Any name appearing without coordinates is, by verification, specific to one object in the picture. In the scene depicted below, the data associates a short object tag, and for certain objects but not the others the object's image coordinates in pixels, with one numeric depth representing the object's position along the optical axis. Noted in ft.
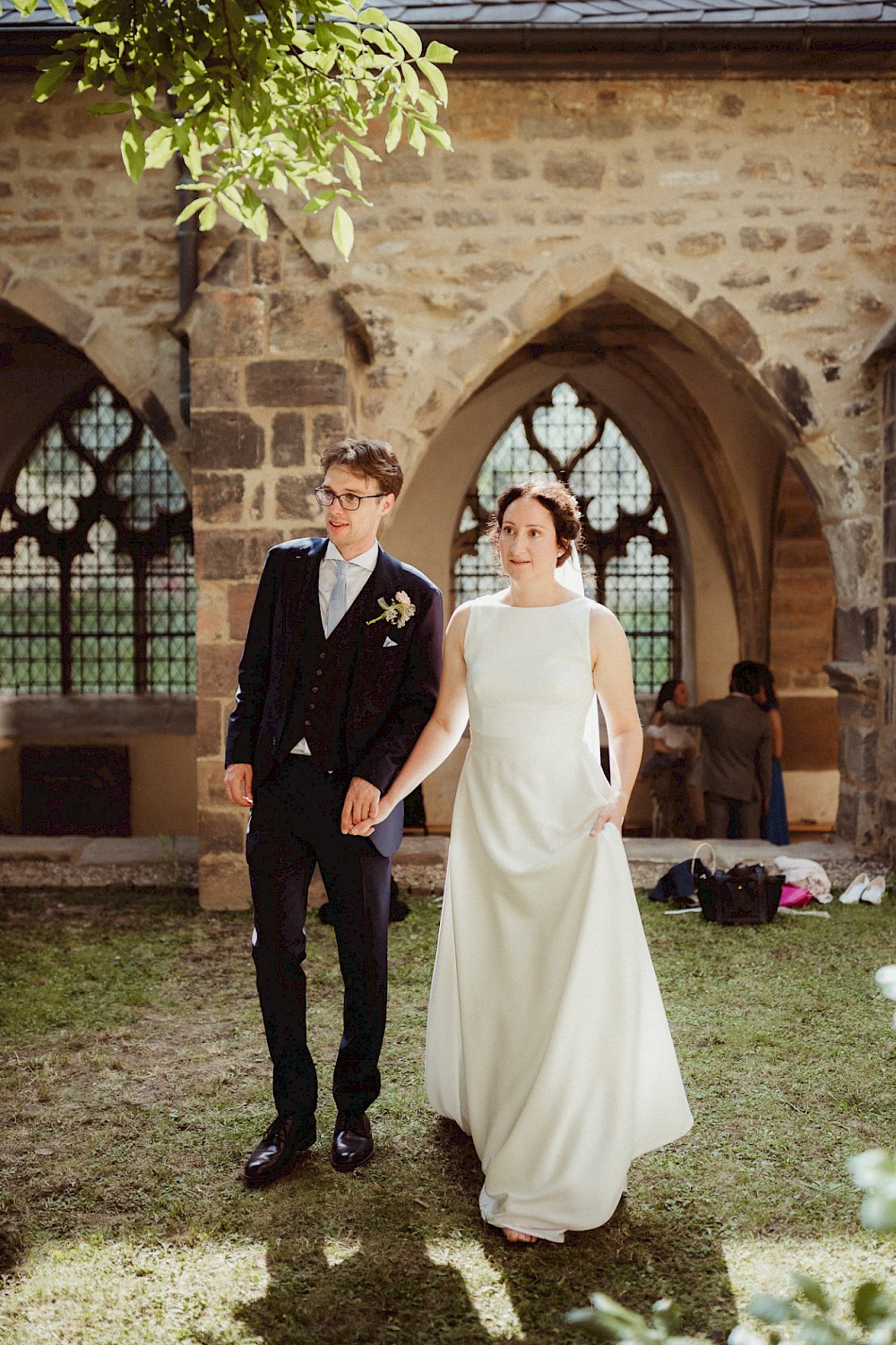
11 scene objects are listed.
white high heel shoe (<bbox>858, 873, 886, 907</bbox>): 18.05
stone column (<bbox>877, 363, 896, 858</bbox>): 19.51
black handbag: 17.19
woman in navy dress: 25.80
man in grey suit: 25.09
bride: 8.32
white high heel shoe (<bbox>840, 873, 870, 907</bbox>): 18.22
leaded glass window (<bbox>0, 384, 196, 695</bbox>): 31.78
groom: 9.29
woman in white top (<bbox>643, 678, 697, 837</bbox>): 30.30
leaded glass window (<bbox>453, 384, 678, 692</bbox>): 33.45
